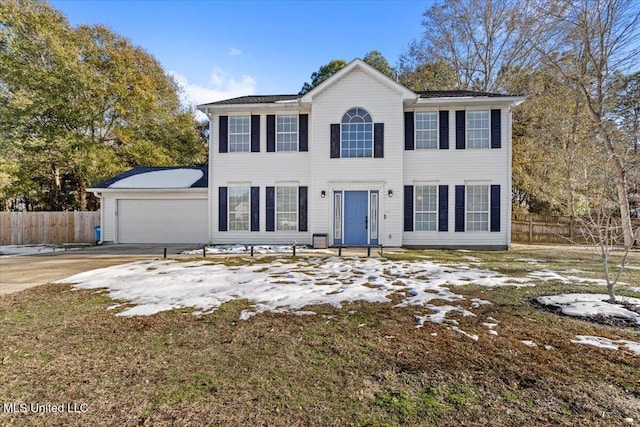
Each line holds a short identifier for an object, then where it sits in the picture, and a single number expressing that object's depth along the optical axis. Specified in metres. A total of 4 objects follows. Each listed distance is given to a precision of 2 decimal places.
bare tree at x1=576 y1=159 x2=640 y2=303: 4.64
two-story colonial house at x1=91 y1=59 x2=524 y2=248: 11.77
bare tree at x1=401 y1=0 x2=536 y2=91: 18.52
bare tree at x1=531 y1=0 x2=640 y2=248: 11.41
